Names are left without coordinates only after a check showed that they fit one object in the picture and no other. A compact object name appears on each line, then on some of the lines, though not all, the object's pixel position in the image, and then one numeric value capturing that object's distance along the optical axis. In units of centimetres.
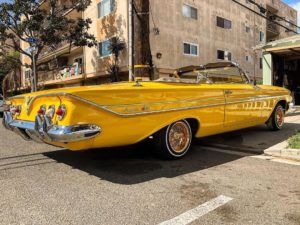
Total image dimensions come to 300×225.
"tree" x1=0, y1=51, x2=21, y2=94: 2515
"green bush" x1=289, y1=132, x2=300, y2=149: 580
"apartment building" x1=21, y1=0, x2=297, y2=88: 1870
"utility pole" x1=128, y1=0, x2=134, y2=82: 905
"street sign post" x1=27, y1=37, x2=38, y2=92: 1468
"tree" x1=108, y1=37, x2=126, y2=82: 1838
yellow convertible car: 415
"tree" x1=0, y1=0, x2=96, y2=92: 1908
